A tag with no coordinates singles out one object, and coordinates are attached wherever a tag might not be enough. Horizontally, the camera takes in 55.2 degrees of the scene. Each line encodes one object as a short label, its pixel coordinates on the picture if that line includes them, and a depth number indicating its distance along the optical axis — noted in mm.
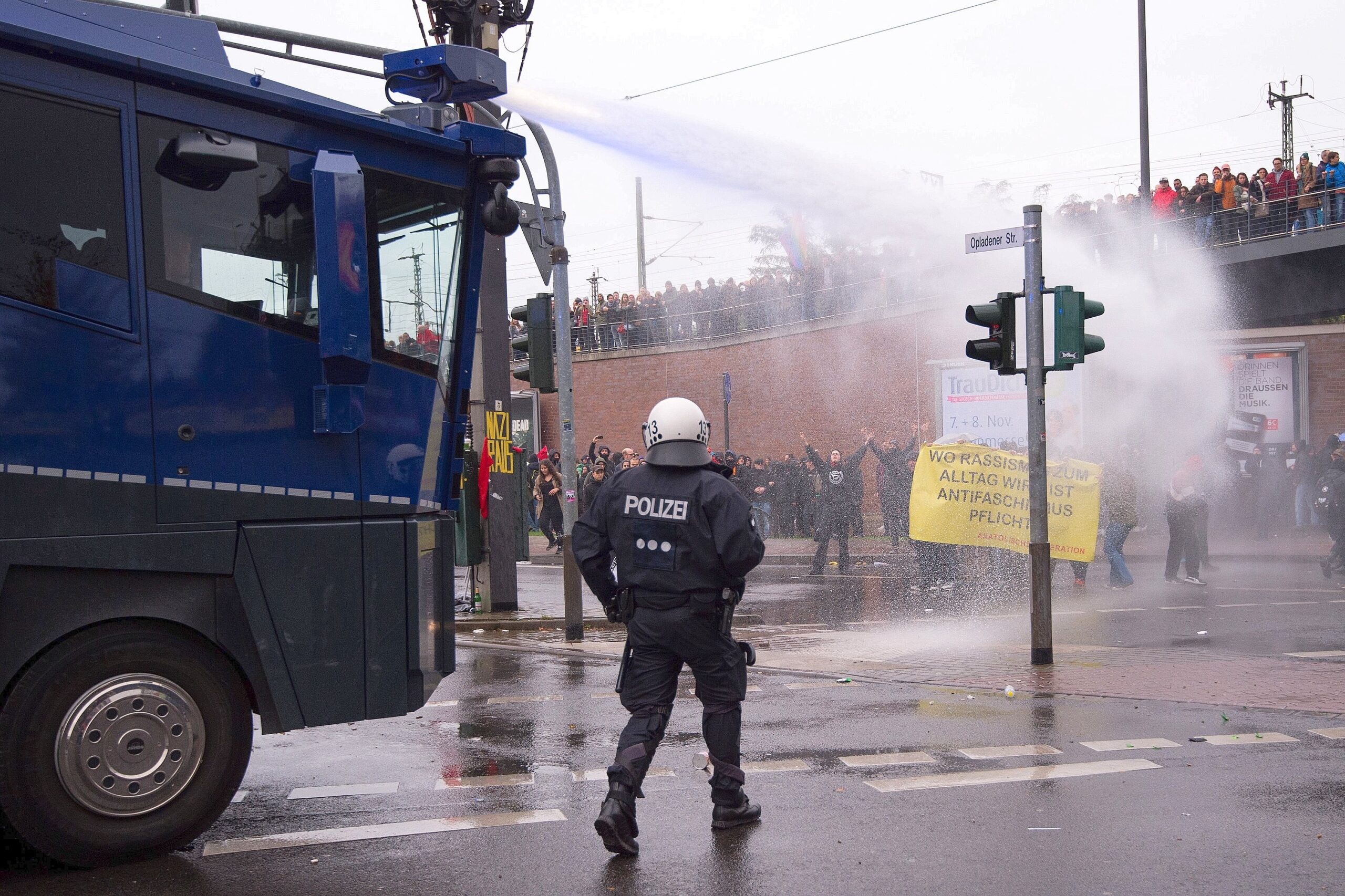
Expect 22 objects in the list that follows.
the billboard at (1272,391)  23406
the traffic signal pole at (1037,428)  9508
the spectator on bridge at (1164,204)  23797
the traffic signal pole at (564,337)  11852
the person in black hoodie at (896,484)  19000
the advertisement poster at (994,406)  22125
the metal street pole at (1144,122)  23344
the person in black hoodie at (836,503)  18156
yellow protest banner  14812
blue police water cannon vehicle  4691
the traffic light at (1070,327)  9500
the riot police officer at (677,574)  5230
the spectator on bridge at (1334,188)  22672
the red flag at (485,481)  13422
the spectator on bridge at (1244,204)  23609
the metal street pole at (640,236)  43219
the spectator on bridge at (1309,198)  23078
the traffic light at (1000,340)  9648
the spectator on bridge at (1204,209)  23703
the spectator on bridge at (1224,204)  23625
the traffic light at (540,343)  11992
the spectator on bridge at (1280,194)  23406
